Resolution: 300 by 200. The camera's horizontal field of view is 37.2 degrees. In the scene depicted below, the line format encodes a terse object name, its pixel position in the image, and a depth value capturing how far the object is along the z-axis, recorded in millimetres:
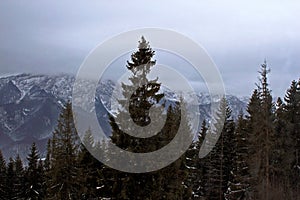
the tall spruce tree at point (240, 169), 39938
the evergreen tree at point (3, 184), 47875
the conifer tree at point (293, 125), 43875
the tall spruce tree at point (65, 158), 35906
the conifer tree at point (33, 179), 47812
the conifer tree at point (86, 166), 36678
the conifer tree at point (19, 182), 48312
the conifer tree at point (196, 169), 45125
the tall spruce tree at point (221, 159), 42250
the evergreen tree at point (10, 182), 48019
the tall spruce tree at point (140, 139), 25344
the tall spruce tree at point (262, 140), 35688
